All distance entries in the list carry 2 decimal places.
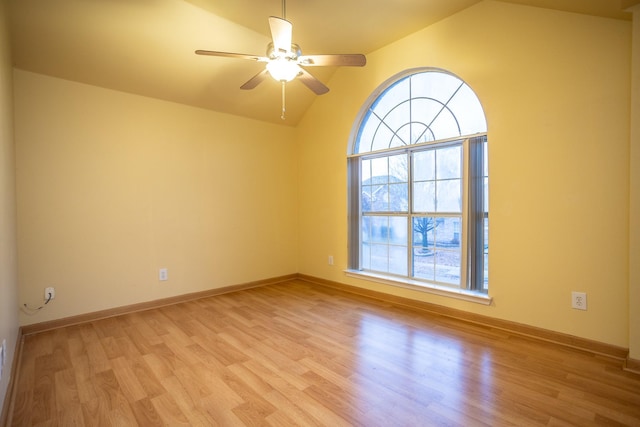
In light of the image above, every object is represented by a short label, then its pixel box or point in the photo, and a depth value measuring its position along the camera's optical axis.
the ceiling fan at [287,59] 1.98
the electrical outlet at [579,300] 2.18
